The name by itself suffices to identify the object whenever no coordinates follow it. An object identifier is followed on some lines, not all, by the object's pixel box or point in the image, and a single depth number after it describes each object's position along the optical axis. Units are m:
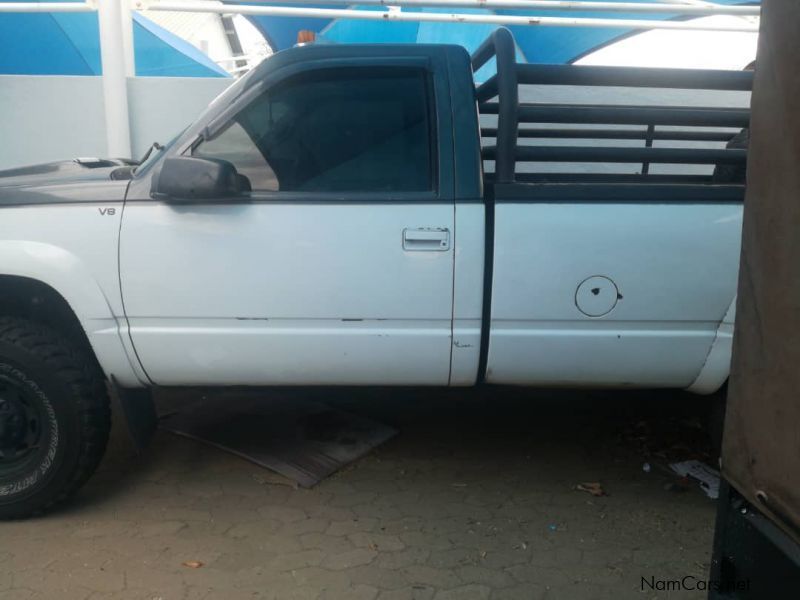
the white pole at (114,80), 5.93
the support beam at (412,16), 6.39
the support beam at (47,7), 6.18
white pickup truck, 3.03
